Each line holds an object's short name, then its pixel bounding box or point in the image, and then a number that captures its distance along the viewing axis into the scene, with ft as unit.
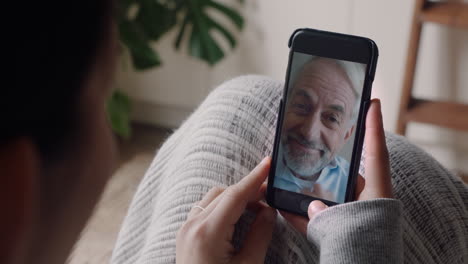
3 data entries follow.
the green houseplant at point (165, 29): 5.74
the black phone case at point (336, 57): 1.98
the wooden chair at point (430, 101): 5.19
